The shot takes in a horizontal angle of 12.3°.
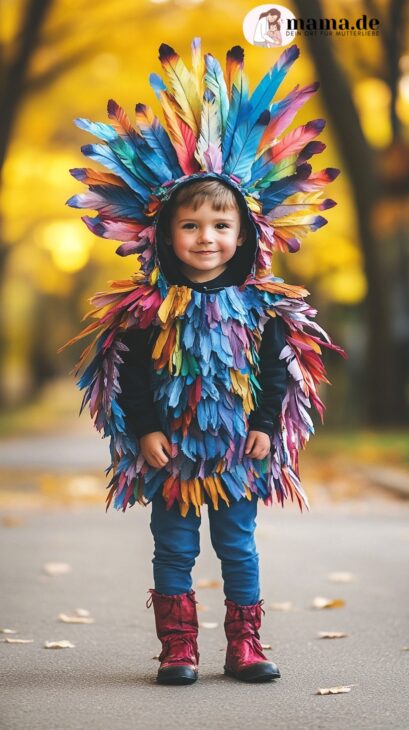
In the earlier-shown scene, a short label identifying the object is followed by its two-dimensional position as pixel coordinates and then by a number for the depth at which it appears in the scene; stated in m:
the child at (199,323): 6.63
